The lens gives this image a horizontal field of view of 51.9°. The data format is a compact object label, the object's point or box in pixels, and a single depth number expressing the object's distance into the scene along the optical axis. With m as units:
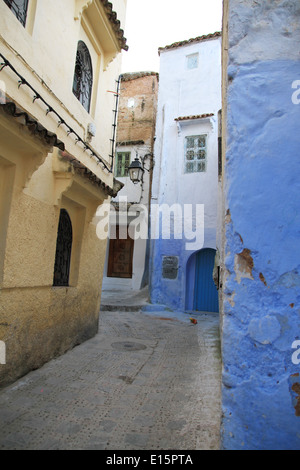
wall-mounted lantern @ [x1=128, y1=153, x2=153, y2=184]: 8.85
